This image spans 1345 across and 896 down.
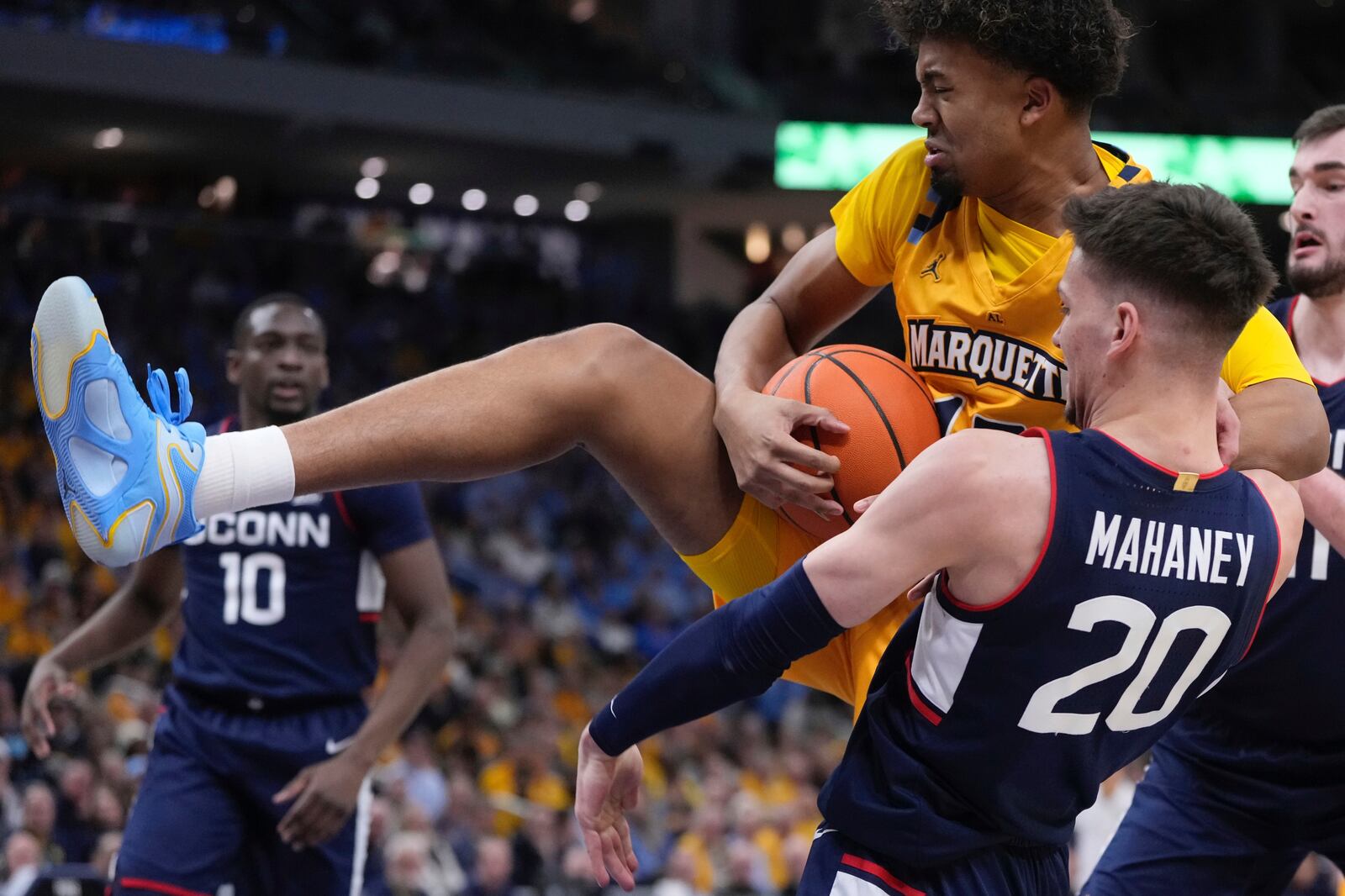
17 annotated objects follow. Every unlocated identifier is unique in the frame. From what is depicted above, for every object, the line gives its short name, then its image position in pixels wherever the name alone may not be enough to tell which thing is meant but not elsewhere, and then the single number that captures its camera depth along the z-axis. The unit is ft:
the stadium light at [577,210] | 71.72
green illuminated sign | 56.39
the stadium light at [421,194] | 67.87
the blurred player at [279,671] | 13.87
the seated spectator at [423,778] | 30.66
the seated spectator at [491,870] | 27.07
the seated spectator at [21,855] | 22.11
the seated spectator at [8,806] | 23.70
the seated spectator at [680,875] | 28.60
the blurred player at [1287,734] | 11.06
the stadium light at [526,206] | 70.18
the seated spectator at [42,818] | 23.21
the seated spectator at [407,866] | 25.89
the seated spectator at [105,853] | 21.24
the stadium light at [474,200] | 69.15
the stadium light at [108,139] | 55.88
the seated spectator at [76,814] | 24.17
